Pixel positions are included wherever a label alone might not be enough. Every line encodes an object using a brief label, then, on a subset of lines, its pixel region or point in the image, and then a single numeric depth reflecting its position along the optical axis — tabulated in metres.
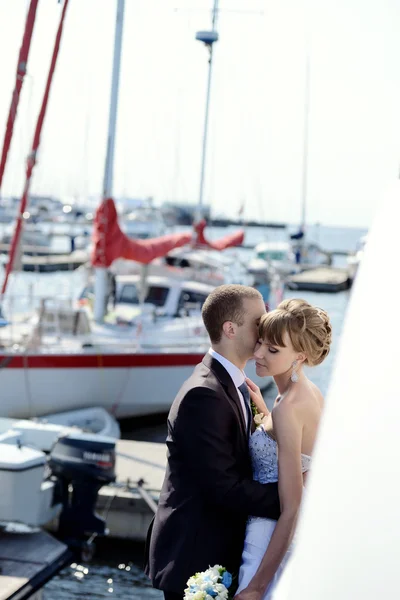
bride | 2.51
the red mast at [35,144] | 11.09
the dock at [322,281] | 50.56
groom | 2.56
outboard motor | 7.90
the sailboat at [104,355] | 13.13
